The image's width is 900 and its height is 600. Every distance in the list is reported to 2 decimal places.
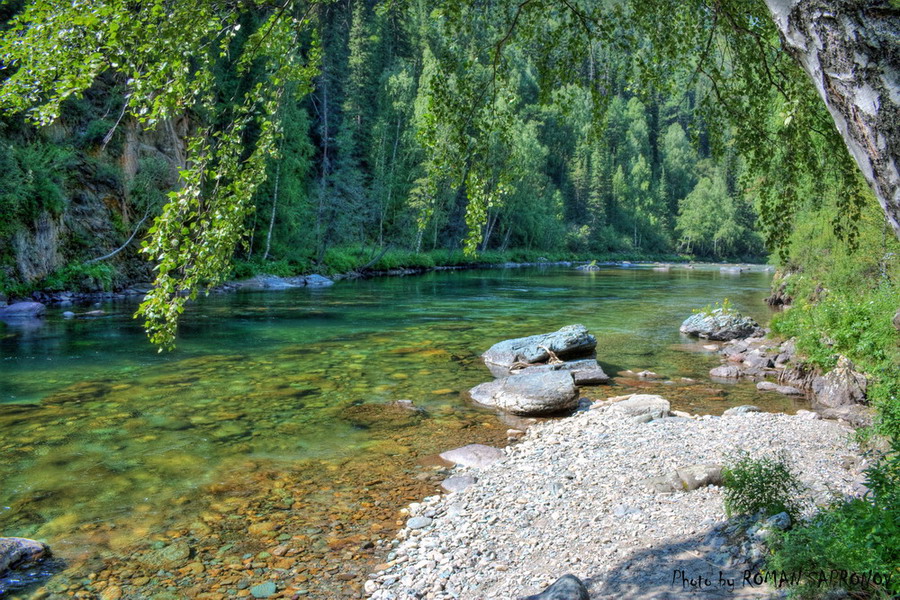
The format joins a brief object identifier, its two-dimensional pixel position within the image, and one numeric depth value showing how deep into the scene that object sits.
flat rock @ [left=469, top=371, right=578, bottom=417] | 10.38
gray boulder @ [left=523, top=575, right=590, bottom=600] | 3.90
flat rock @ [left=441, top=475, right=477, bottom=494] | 6.92
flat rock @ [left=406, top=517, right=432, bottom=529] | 5.98
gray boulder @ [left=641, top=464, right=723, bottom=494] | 5.91
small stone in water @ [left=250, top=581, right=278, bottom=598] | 4.93
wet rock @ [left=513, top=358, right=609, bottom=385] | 12.55
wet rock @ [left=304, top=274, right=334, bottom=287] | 36.67
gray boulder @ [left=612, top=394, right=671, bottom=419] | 9.47
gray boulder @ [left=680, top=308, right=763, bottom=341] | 18.25
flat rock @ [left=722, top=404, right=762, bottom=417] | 9.63
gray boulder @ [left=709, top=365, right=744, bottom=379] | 12.92
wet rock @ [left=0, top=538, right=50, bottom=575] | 5.20
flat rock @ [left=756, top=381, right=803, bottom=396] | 11.47
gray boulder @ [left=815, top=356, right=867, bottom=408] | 10.20
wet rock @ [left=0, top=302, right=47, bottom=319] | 20.31
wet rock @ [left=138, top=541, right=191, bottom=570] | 5.37
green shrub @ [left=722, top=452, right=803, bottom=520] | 4.62
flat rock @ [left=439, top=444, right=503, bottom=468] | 7.79
